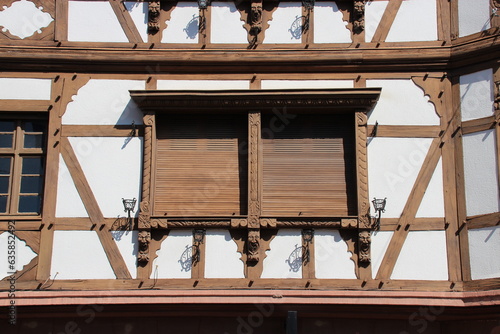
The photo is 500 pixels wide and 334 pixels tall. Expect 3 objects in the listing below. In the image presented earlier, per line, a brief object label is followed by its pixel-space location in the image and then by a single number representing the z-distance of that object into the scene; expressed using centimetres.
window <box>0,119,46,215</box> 1040
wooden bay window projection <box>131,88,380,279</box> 1016
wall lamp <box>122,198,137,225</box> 1005
